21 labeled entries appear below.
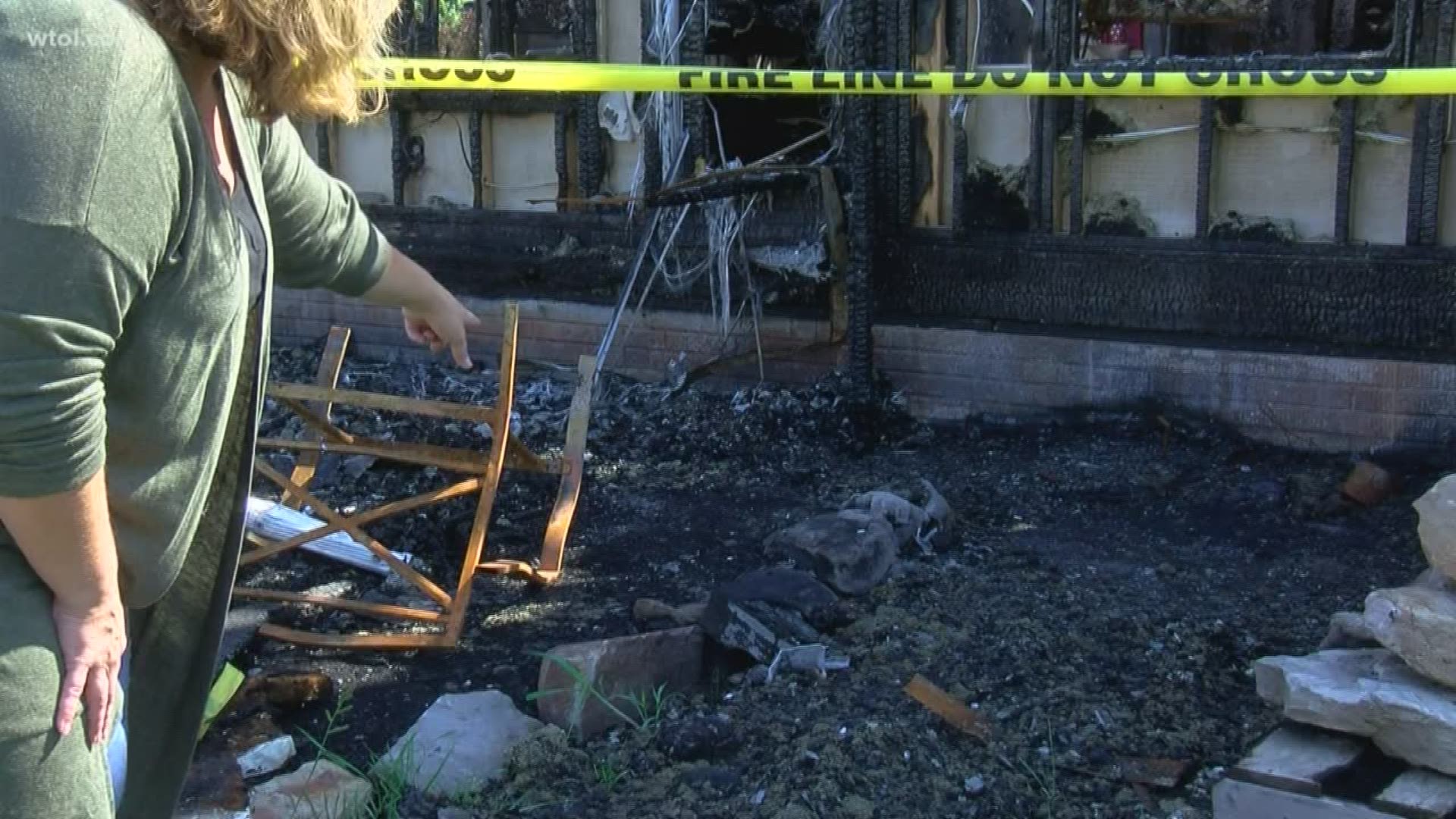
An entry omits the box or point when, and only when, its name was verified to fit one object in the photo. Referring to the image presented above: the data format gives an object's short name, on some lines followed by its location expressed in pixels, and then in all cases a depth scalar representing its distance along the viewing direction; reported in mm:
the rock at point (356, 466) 6516
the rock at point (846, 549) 5004
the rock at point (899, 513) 5410
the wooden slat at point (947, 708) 4020
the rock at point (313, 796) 3793
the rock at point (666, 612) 4844
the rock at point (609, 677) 4230
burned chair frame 4781
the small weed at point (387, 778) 3877
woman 1769
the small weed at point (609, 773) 3926
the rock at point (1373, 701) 3350
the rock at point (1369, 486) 5820
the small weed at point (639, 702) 4219
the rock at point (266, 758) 4129
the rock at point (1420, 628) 3430
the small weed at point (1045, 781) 3699
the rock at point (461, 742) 4008
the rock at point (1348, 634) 3900
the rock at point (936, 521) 5434
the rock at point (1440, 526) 3580
